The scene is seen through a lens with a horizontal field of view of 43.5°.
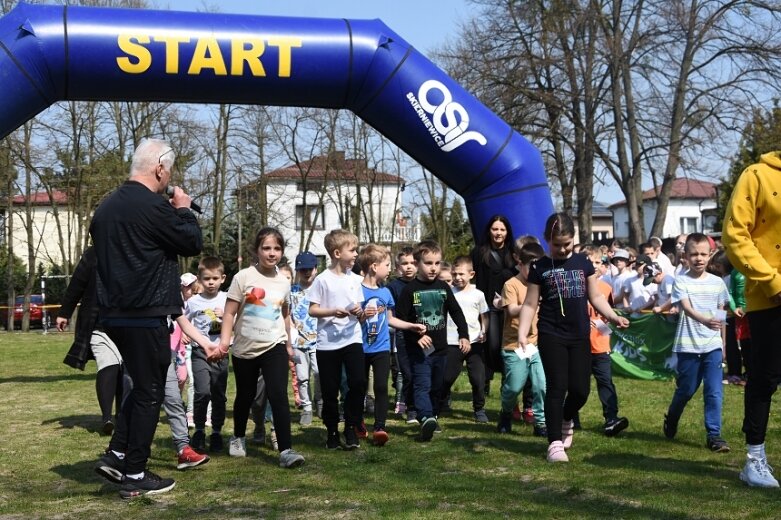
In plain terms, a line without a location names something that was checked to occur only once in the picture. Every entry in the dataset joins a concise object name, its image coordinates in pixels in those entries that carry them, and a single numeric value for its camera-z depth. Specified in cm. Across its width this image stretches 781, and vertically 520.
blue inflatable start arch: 934
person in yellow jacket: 587
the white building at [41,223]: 3739
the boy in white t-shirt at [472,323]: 939
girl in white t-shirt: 696
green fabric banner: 1294
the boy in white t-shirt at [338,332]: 764
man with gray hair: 586
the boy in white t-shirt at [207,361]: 779
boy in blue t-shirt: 800
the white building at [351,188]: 4100
